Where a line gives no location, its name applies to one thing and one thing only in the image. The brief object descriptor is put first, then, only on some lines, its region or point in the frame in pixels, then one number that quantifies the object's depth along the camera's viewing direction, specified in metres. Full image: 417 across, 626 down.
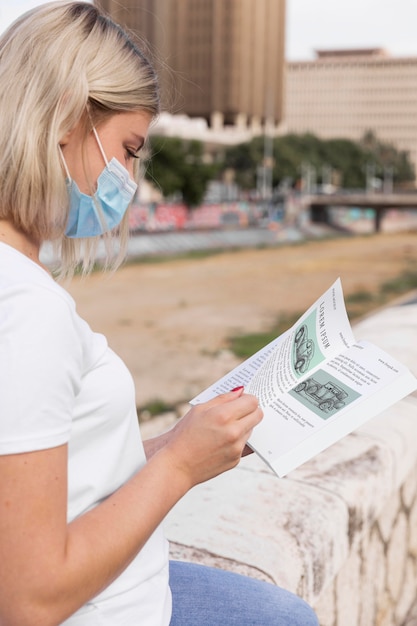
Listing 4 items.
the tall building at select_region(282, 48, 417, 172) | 132.00
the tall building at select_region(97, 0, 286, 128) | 96.00
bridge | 62.31
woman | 0.99
